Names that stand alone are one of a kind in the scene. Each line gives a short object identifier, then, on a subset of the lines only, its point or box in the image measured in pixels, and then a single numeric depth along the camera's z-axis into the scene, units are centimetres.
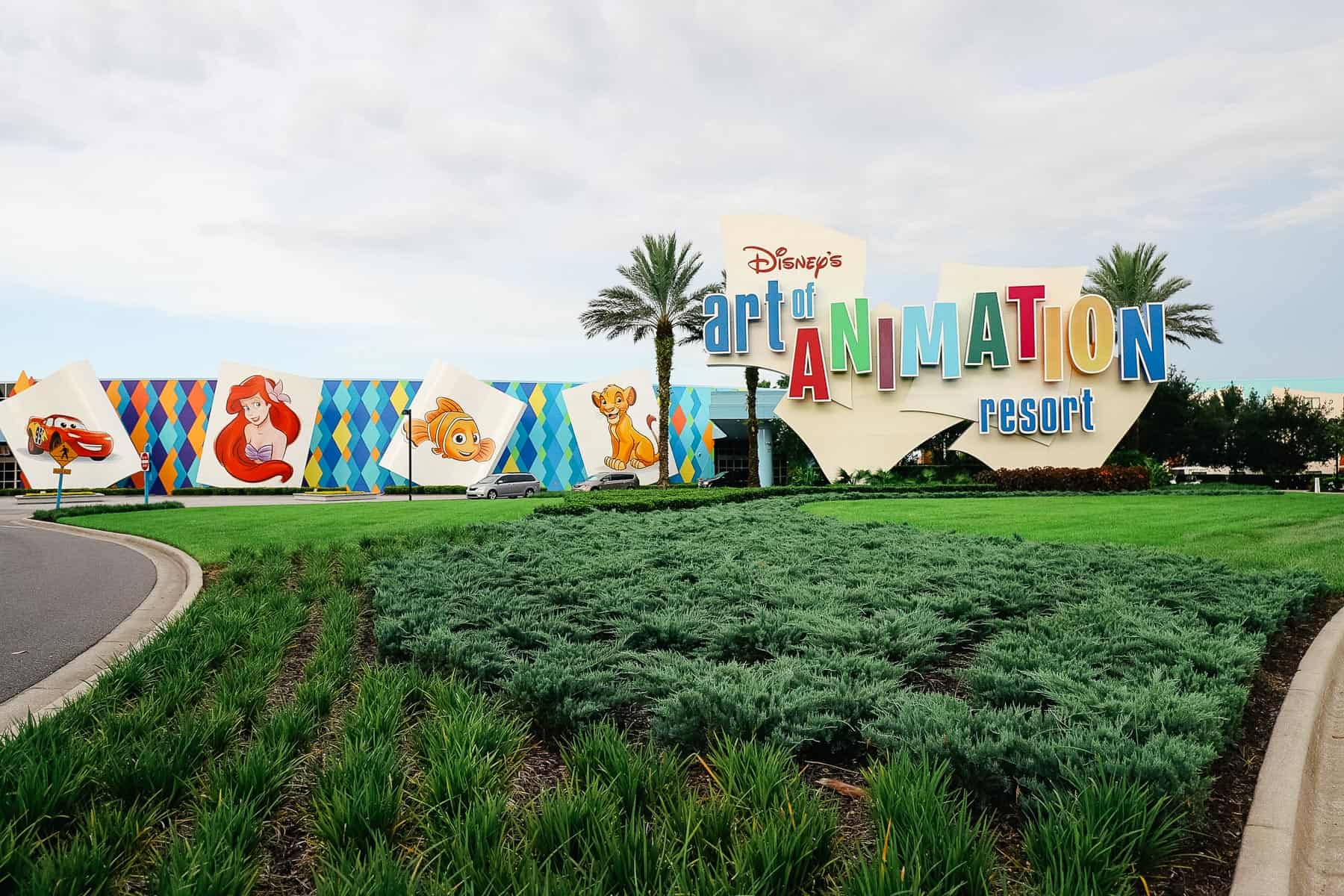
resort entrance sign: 3347
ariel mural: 4716
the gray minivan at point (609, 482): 4350
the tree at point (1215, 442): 4925
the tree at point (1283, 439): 4794
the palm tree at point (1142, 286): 4066
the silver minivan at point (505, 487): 4009
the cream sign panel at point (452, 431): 4638
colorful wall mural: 4919
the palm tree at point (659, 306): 3706
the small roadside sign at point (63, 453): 3628
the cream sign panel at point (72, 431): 4678
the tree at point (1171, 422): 4894
